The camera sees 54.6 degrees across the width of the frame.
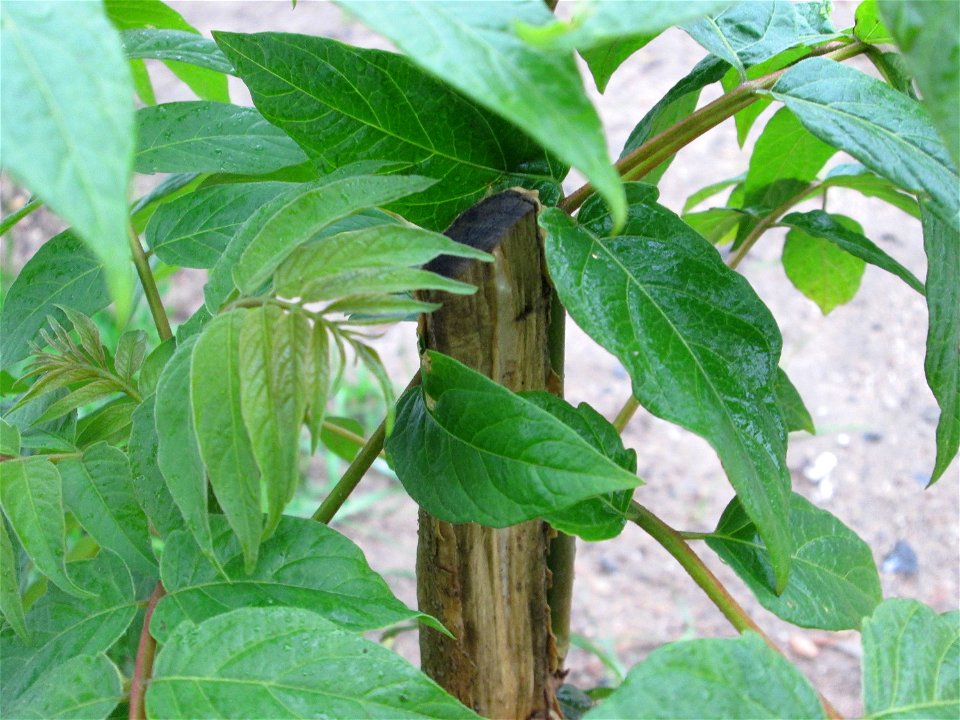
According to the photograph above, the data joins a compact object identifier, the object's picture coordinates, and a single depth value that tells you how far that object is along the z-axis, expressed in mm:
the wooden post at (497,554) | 458
